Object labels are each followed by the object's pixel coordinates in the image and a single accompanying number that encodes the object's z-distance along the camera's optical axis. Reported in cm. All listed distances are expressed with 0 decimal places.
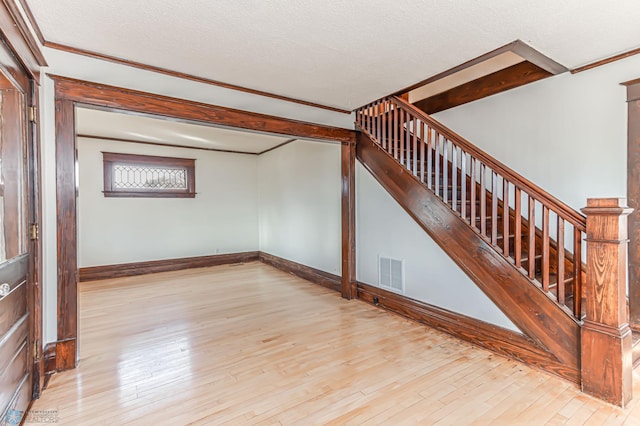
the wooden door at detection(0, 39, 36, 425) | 159
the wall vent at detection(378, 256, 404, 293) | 355
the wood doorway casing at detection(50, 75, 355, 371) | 239
